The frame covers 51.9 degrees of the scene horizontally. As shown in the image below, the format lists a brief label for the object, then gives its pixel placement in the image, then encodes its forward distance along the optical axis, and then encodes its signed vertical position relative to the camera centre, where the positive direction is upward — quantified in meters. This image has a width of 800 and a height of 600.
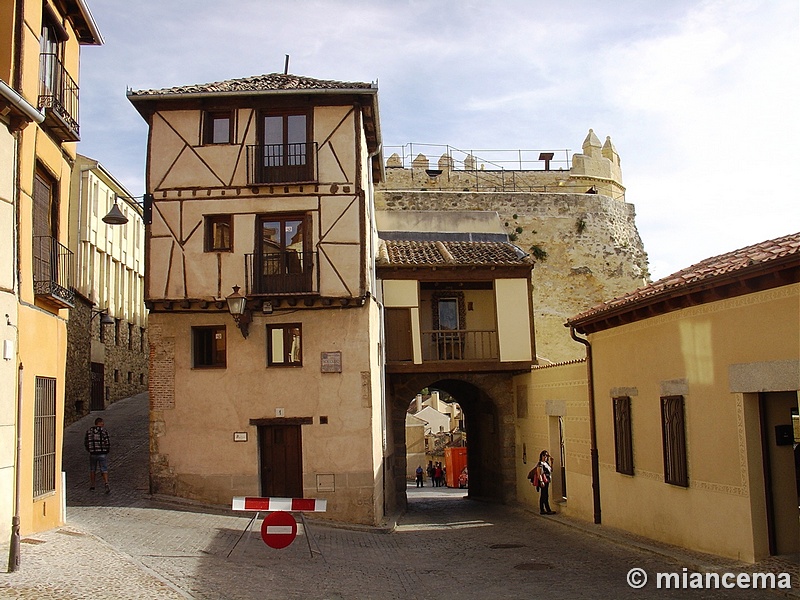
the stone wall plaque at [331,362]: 18.27 +1.00
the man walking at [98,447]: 17.64 -0.71
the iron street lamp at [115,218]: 16.81 +3.98
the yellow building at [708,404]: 11.15 -0.11
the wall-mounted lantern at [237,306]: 17.44 +2.18
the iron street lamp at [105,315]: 24.94 +3.20
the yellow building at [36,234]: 11.51 +2.78
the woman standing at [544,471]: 19.80 -1.68
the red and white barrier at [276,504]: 13.18 -1.53
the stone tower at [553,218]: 41.38 +9.44
